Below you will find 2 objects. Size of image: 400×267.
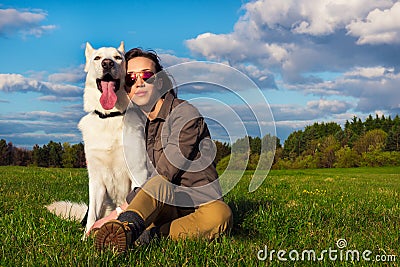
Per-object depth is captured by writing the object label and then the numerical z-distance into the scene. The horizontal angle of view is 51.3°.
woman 4.04
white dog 4.68
